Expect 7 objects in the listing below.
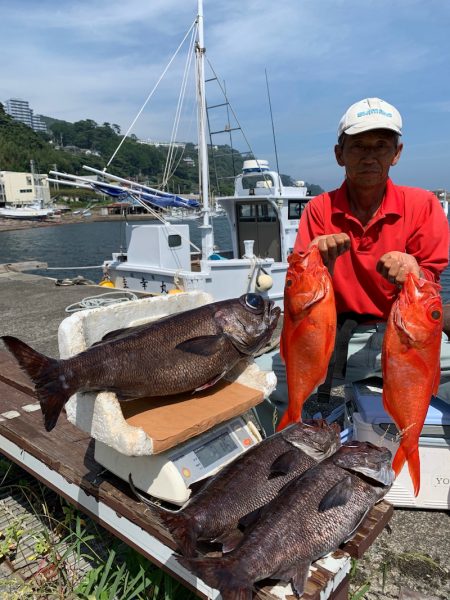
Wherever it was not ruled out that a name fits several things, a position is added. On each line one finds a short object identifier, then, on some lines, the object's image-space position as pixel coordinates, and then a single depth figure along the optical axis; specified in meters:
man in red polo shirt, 2.57
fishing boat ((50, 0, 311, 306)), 12.84
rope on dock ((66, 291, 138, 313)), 7.61
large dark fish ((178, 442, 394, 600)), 1.50
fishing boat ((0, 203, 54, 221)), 86.75
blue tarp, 14.84
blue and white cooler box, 2.53
